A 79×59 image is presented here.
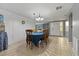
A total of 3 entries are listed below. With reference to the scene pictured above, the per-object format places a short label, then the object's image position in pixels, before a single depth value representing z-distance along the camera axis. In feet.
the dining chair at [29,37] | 3.74
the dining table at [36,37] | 3.92
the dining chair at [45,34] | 3.85
